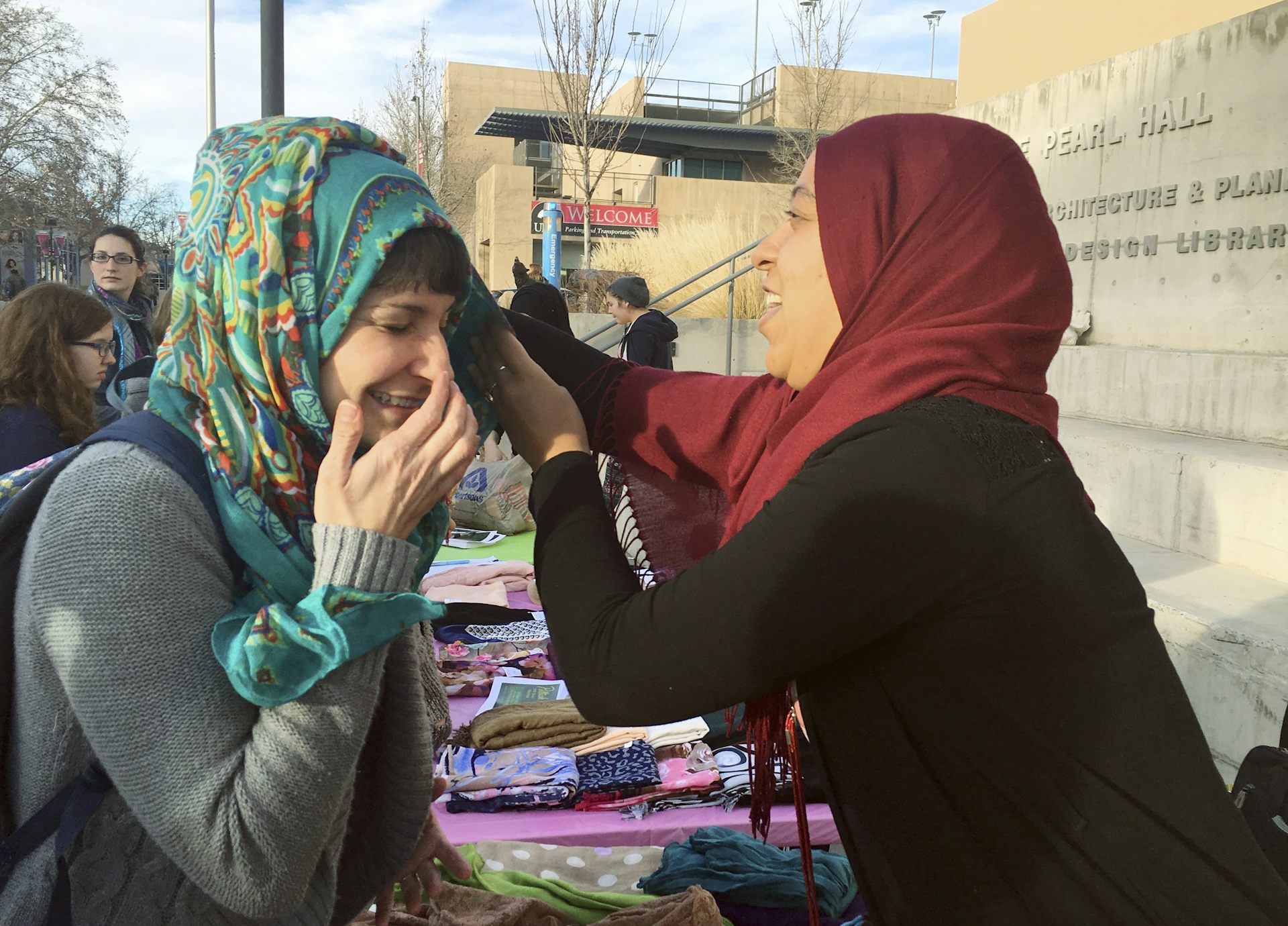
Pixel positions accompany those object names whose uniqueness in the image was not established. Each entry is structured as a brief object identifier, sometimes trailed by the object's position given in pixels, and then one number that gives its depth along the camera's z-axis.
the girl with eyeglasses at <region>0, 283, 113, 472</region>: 3.78
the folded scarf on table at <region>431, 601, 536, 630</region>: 4.29
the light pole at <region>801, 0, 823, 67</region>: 22.83
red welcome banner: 29.73
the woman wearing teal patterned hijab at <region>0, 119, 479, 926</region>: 1.21
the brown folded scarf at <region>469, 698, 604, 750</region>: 3.18
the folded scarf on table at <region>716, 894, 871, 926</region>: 2.60
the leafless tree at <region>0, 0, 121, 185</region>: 29.91
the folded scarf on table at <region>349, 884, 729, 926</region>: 2.40
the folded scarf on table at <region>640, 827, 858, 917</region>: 2.59
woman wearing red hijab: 1.29
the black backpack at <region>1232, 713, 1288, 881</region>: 2.10
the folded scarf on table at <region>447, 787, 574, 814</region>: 2.95
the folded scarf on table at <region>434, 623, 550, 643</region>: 4.15
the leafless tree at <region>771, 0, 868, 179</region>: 22.83
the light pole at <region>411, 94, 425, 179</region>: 28.83
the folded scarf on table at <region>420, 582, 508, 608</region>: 4.49
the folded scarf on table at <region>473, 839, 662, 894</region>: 2.69
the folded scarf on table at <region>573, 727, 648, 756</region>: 3.17
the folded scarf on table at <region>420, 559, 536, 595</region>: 4.77
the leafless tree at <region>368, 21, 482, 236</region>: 29.91
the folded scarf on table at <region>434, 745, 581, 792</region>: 2.98
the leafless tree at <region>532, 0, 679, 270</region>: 19.41
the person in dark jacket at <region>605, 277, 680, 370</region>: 8.55
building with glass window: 30.86
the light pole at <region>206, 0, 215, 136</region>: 17.31
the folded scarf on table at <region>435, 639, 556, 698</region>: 3.68
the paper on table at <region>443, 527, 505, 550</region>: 5.77
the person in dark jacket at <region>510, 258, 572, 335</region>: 4.23
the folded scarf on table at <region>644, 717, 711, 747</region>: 3.19
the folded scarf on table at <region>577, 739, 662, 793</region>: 2.99
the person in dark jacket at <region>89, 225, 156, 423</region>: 5.77
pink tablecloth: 2.84
